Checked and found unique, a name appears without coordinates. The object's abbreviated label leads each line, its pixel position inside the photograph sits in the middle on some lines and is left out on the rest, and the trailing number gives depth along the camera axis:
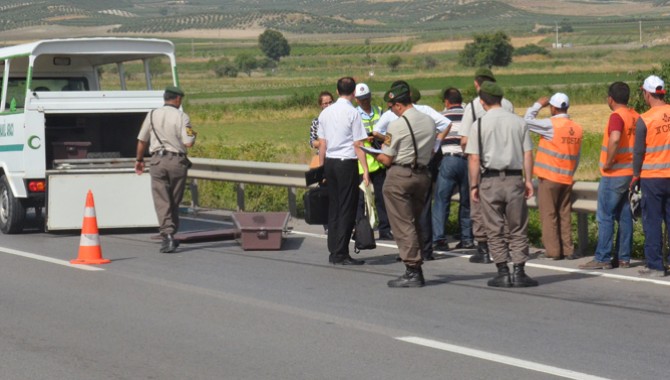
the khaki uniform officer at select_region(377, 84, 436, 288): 11.23
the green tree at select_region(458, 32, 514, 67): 146.75
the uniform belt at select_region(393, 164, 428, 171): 11.27
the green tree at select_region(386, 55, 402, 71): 153.00
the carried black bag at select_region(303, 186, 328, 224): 13.18
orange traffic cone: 13.36
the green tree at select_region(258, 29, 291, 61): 196.25
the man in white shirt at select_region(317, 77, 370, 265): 12.72
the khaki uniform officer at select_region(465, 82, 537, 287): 11.02
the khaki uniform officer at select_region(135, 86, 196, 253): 14.34
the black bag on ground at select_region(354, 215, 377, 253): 13.14
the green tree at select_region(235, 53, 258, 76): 169.62
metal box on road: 14.22
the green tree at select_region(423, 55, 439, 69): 153.88
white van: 15.85
